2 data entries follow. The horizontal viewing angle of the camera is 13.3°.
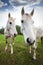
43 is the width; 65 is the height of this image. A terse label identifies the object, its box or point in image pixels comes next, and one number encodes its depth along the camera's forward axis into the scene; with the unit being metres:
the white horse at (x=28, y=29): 1.73
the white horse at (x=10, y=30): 1.86
